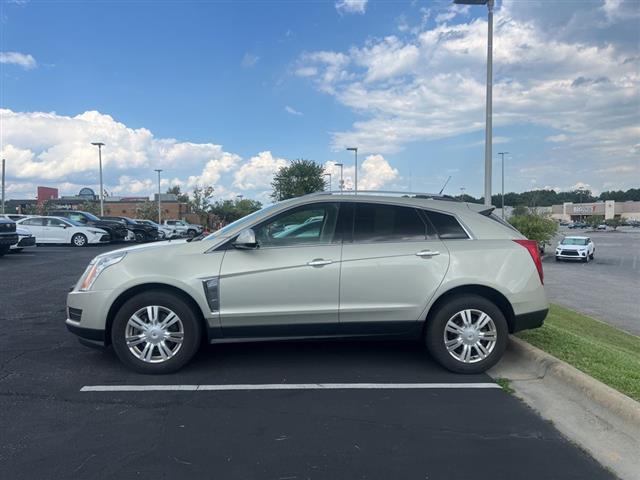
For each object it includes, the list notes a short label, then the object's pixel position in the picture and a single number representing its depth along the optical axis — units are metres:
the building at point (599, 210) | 137.88
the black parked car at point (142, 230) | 28.42
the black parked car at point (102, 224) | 25.97
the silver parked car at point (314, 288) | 4.77
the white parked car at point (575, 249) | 33.19
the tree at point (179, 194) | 97.84
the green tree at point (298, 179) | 51.09
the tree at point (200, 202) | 79.44
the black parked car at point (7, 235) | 16.38
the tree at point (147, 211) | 67.94
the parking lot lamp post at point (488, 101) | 10.49
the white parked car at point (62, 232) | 24.08
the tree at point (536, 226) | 36.06
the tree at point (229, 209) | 81.12
